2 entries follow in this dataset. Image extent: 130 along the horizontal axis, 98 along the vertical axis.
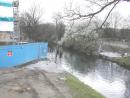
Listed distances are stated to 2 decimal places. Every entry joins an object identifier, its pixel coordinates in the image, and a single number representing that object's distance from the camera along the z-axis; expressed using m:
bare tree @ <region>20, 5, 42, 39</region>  25.11
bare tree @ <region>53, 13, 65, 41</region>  26.93
